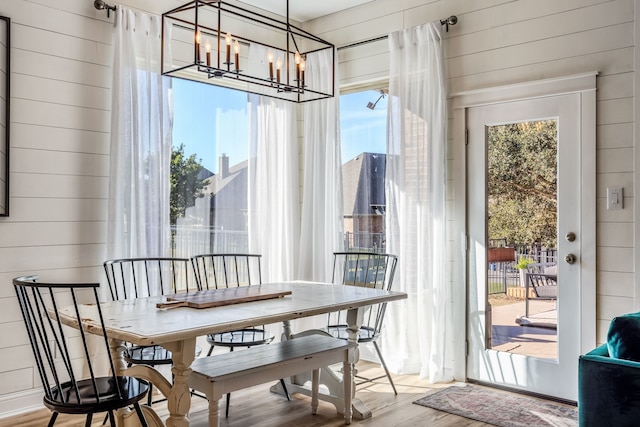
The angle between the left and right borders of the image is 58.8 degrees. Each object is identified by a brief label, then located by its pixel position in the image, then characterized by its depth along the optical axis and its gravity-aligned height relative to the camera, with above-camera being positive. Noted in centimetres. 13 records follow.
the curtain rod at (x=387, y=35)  394 +138
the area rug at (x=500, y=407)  320 -114
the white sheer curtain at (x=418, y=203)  398 +11
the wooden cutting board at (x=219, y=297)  269 -41
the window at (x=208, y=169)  420 +37
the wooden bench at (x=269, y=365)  264 -74
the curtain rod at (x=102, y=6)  354 +133
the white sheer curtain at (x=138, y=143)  357 +48
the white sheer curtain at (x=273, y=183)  452 +28
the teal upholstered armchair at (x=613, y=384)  208 -62
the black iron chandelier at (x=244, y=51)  404 +128
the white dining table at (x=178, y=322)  221 -44
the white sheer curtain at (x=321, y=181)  460 +31
